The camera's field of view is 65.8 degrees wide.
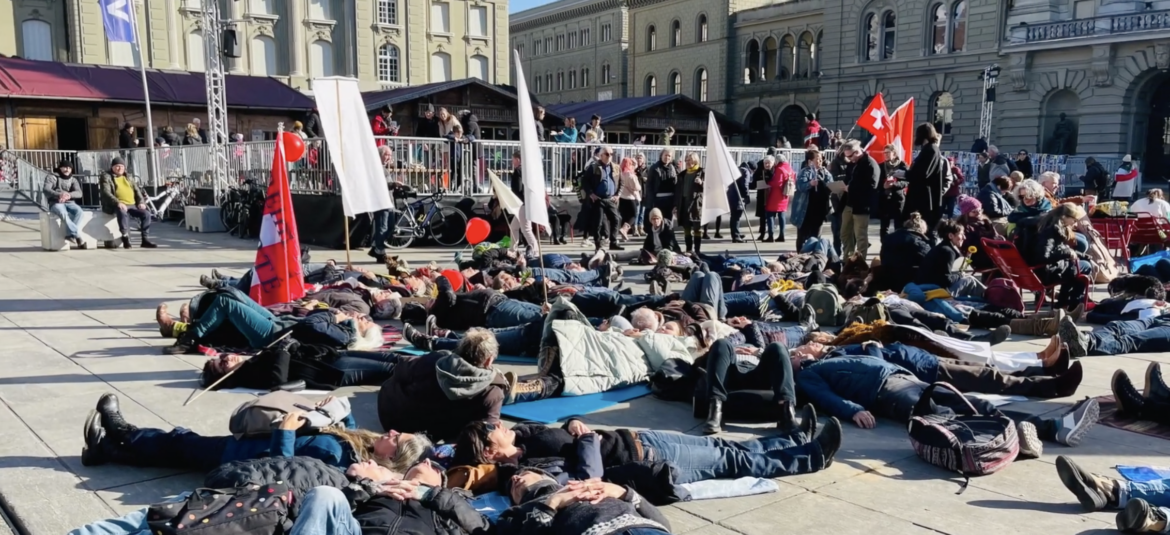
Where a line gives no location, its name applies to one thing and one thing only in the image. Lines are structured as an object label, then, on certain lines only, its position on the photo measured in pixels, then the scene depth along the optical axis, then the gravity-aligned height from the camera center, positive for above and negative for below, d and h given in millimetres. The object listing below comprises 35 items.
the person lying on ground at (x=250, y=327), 7434 -1227
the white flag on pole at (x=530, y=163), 9031 +195
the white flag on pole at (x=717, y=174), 12117 +102
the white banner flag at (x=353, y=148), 10945 +413
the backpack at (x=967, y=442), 4898 -1433
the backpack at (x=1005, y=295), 9844 -1243
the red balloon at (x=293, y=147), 15188 +591
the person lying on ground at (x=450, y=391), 5238 -1229
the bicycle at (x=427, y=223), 16484 -766
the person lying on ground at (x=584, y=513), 3543 -1346
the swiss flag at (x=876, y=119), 17000 +1166
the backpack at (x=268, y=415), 4777 -1249
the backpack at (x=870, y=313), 8250 -1203
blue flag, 20891 +3731
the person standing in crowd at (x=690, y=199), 15938 -307
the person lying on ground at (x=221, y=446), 4691 -1404
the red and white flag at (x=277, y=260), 8648 -745
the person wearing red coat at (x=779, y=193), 17969 -226
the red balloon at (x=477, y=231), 15641 -850
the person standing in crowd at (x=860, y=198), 12969 -237
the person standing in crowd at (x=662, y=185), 17906 -65
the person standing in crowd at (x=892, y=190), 13133 -123
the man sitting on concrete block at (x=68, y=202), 15125 -337
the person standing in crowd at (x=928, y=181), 12367 +7
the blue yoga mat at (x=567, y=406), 6051 -1552
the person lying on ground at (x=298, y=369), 6648 -1394
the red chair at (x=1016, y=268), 9906 -959
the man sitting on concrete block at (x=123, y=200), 15750 -309
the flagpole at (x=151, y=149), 21450 +809
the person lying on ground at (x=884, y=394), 5453 -1388
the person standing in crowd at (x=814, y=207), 15133 -429
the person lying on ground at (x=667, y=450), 4785 -1444
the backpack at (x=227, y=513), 3479 -1299
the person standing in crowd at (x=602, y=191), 16141 -166
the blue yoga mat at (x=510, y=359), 7816 -1543
